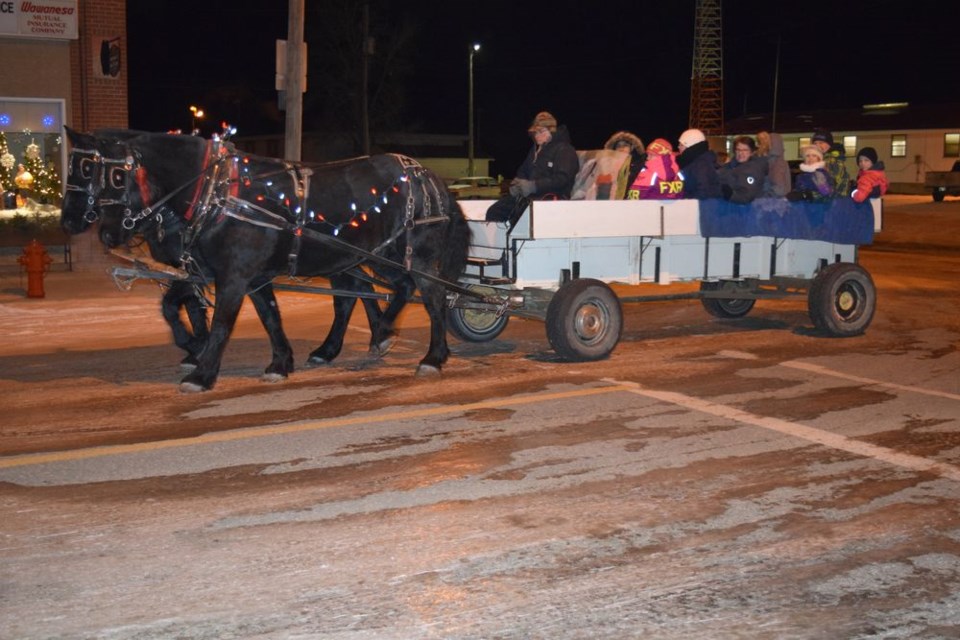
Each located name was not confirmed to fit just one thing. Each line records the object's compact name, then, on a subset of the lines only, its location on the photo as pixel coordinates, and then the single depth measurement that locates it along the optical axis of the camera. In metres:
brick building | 18.56
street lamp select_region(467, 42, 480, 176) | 56.27
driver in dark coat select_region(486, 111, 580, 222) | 10.77
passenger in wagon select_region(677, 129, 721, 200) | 11.49
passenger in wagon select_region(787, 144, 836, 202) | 11.84
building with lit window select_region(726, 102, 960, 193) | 56.94
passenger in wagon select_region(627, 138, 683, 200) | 11.36
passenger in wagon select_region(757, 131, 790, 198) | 11.91
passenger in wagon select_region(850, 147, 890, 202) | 12.03
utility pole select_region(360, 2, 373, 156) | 46.25
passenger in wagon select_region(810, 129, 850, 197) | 12.36
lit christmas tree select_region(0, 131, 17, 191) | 19.68
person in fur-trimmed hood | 12.25
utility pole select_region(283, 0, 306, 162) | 16.28
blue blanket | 11.10
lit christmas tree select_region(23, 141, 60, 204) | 20.05
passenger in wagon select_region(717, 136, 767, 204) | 11.34
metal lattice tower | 67.50
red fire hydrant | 14.84
